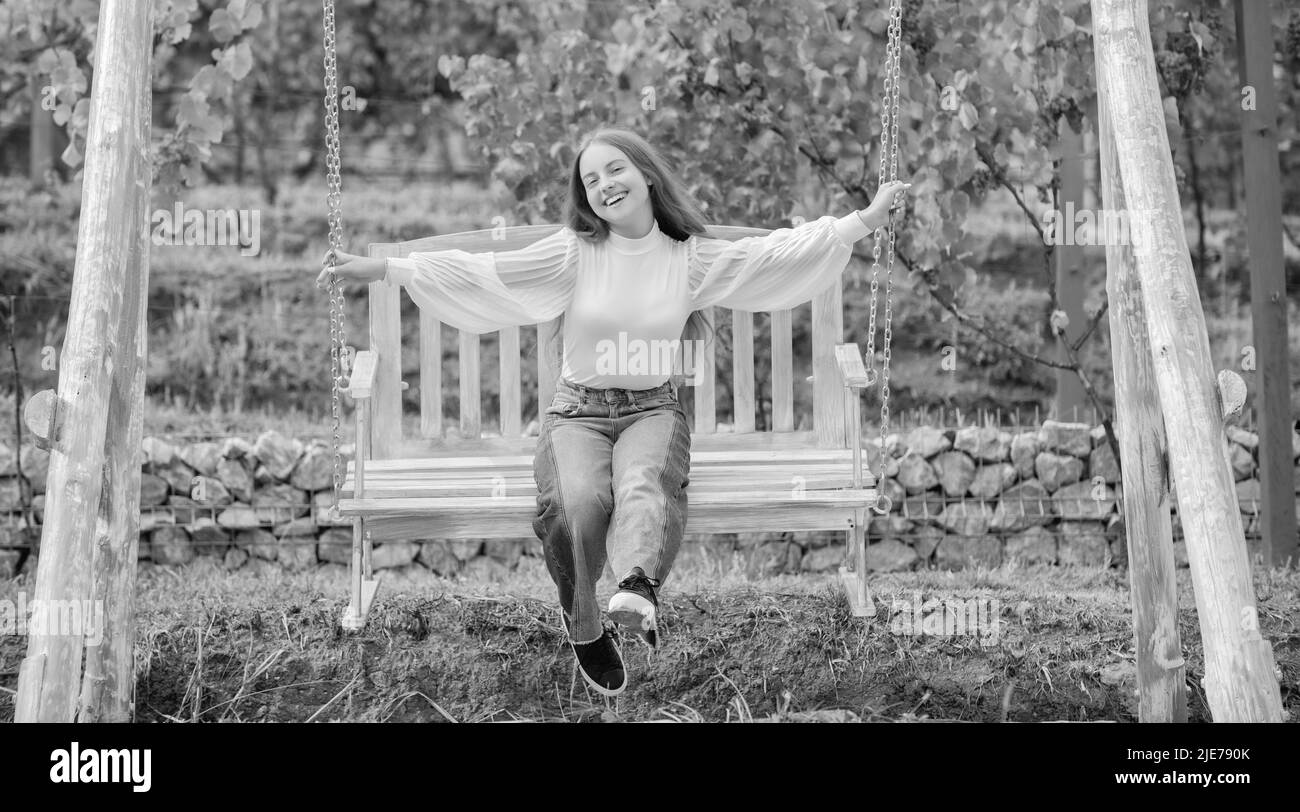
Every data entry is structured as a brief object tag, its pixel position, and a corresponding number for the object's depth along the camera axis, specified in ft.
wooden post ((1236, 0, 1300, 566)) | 17.97
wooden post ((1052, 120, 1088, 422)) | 21.75
